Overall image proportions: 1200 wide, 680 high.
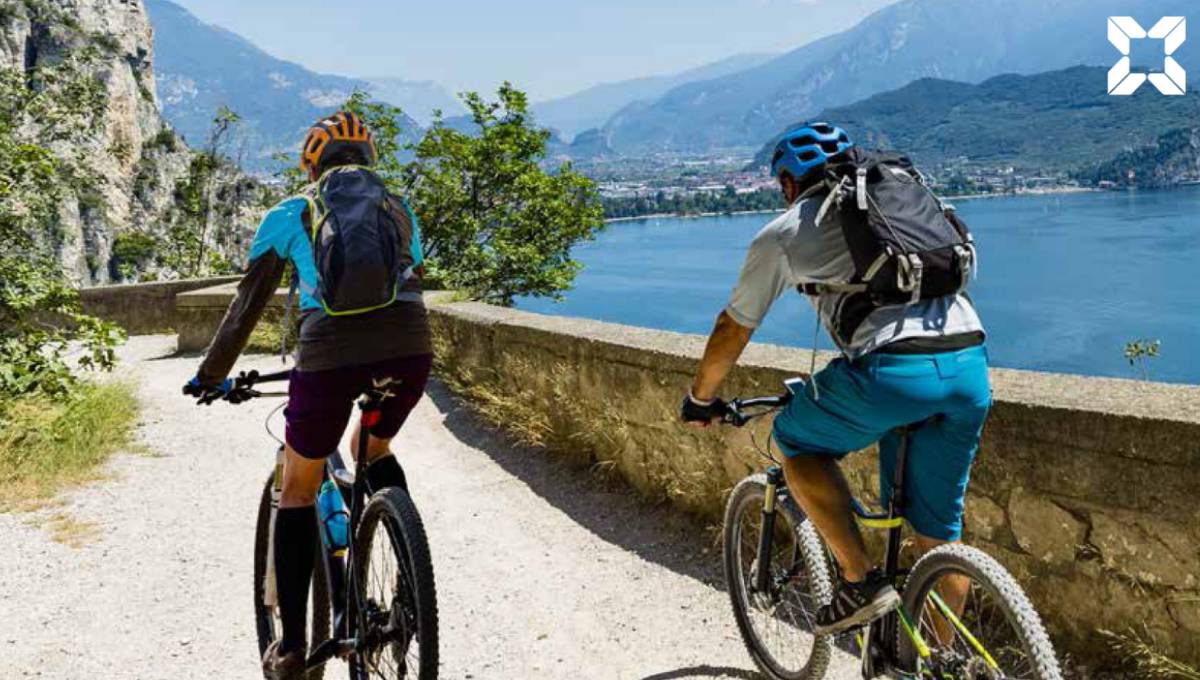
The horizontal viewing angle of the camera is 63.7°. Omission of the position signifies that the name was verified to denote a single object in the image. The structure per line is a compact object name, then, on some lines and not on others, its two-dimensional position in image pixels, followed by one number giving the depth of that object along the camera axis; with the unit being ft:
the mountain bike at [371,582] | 8.42
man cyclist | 7.54
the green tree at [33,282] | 22.49
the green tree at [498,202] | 74.49
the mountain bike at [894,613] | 7.38
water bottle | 9.32
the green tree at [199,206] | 89.92
